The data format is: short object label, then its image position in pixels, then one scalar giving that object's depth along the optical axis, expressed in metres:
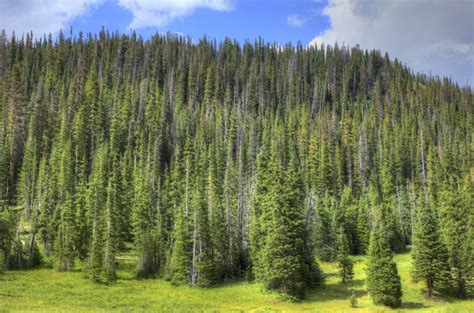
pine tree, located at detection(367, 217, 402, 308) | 44.44
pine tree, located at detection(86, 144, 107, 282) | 55.42
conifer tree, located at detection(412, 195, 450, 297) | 48.06
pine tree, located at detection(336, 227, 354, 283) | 56.38
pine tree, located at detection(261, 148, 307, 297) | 51.34
